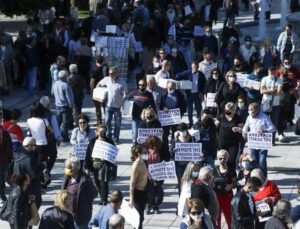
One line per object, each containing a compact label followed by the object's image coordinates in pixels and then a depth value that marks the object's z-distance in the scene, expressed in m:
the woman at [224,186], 17.48
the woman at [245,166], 17.39
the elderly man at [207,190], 16.06
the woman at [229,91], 22.64
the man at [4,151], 18.91
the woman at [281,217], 14.41
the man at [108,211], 14.73
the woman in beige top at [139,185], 17.30
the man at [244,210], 15.61
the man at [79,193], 16.42
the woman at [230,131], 20.36
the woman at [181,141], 19.17
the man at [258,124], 20.38
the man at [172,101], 22.44
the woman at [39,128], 20.12
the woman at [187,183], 16.31
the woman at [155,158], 18.27
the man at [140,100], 22.36
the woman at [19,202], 16.05
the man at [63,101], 23.55
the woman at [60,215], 14.63
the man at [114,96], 23.34
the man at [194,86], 24.34
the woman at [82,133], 19.72
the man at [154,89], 22.94
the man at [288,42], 30.05
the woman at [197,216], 14.35
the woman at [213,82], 23.59
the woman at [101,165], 18.73
